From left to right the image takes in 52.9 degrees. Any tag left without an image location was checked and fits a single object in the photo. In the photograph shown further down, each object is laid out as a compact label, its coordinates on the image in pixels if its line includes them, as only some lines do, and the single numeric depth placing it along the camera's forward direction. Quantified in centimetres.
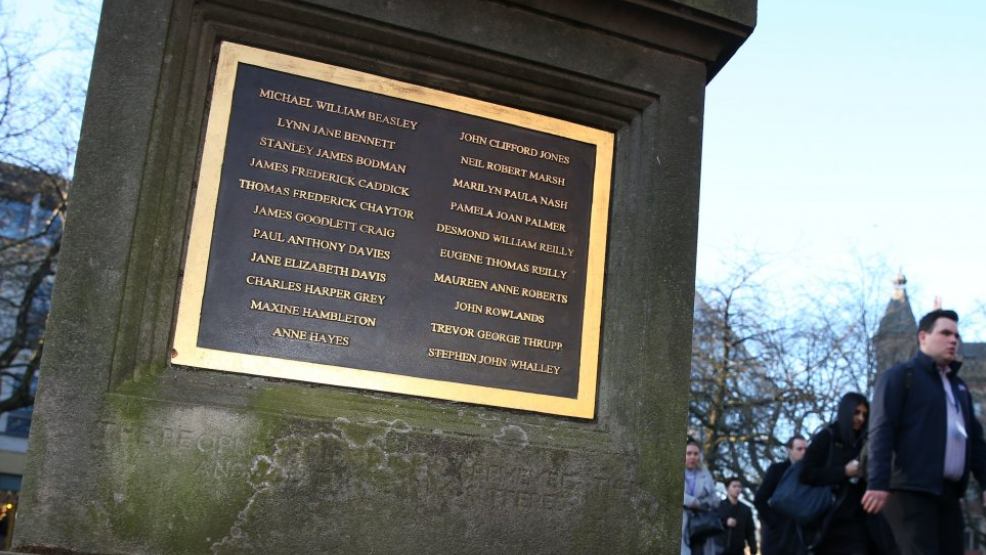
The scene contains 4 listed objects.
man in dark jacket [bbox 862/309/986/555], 541
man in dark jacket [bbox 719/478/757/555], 1316
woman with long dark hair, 658
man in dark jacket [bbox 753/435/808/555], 750
